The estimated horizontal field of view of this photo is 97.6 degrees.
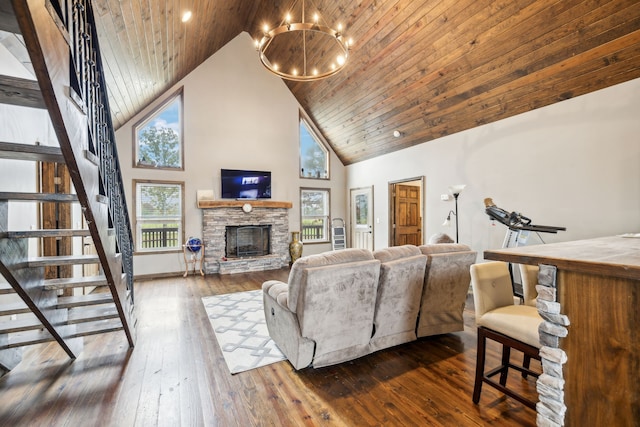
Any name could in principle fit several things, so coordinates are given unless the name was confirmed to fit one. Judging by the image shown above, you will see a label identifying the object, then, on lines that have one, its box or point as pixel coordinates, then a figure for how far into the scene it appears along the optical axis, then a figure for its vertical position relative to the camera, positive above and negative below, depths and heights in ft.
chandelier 13.13 +11.19
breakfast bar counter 3.77 -1.79
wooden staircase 3.68 +0.65
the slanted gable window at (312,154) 25.72 +5.54
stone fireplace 20.81 -1.78
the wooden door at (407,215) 22.77 -0.32
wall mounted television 21.89 +2.36
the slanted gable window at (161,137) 19.69 +5.56
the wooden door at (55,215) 10.61 +0.03
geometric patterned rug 8.52 -4.43
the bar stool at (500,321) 5.55 -2.32
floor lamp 15.42 +1.14
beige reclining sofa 7.21 -2.61
